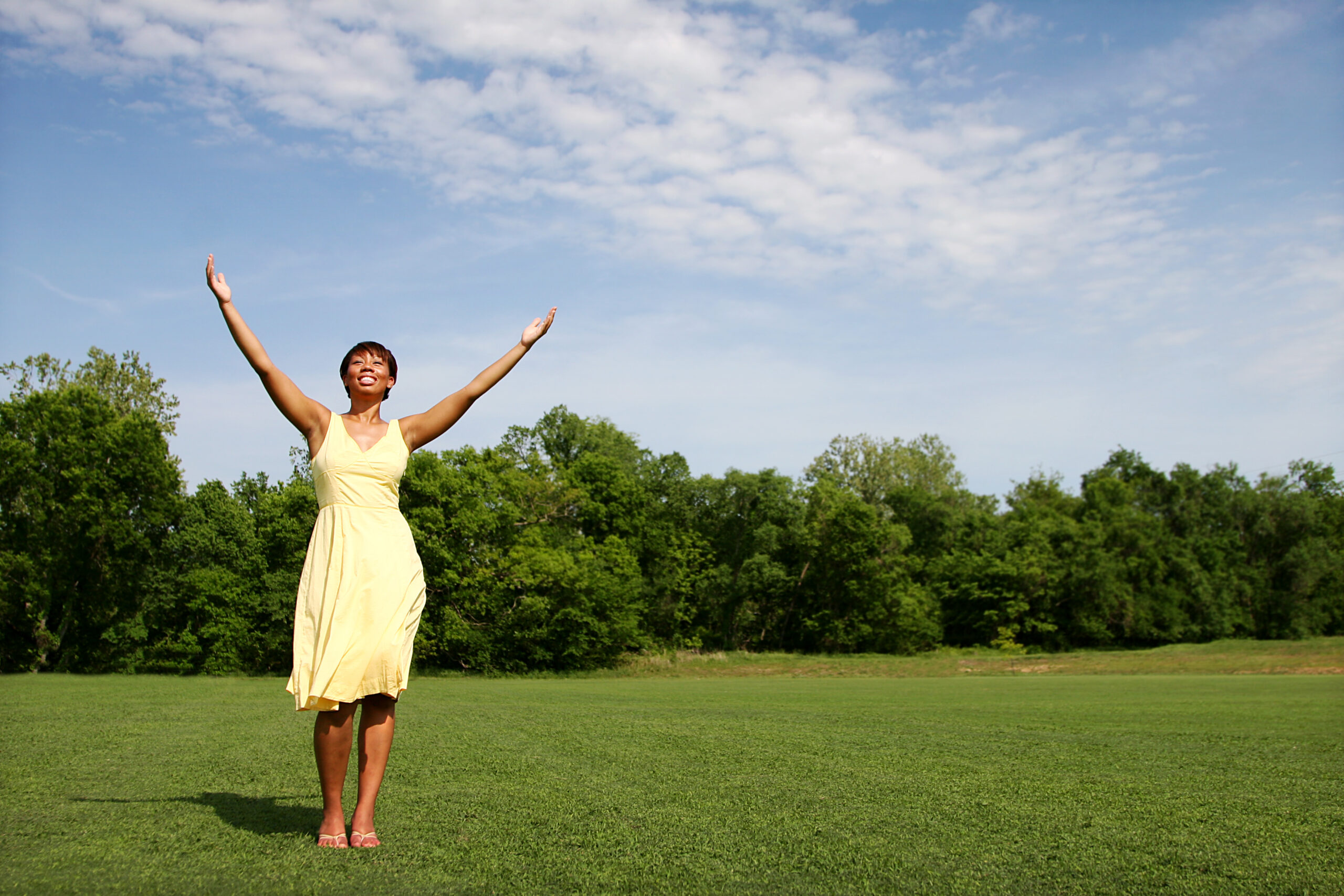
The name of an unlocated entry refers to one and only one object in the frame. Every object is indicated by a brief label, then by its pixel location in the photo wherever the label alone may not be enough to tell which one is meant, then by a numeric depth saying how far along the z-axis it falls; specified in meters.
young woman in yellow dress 3.76
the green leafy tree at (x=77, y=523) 32.44
